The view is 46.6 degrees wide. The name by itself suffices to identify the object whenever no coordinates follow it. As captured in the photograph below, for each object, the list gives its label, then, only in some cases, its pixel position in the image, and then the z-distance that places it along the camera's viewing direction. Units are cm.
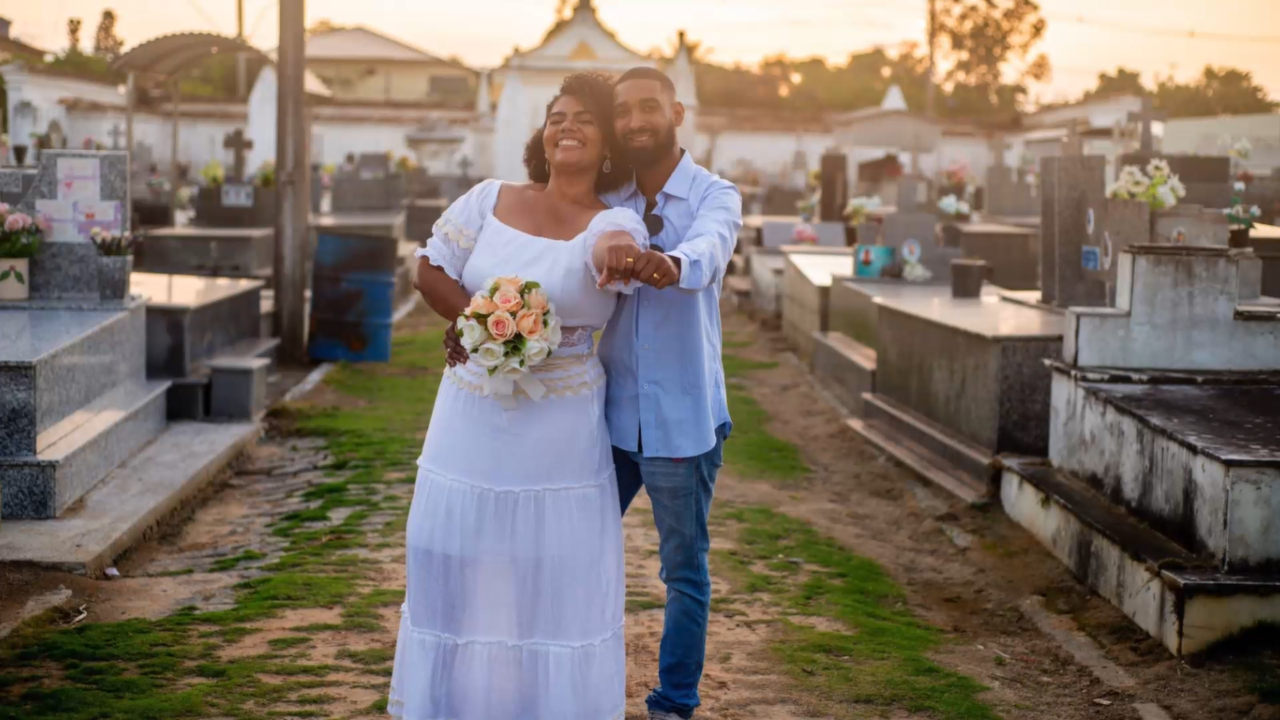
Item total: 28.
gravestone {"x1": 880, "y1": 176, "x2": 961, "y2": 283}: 1338
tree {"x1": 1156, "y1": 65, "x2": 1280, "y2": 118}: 3597
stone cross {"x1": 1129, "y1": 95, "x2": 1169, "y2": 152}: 1669
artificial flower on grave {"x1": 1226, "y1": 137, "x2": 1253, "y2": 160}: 1394
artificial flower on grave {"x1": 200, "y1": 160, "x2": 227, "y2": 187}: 1991
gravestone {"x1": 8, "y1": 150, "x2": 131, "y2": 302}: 862
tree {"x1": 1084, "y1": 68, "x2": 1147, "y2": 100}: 5468
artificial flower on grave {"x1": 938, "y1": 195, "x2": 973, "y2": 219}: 1728
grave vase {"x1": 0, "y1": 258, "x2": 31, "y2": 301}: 845
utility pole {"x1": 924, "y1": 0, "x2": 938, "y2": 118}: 4194
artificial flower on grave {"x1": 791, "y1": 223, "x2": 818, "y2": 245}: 1866
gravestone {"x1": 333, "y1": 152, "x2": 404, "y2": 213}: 2547
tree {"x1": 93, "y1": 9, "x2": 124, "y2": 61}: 4871
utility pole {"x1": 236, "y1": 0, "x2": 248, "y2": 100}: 4691
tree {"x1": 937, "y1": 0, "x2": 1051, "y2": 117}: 5950
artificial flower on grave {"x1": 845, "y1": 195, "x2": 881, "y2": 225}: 1756
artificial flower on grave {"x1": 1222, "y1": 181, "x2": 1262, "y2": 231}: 1083
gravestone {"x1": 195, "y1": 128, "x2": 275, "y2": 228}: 1814
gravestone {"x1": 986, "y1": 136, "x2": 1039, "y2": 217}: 2247
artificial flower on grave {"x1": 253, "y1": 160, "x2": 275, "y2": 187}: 1889
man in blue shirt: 420
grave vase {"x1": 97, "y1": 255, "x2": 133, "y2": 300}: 853
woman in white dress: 405
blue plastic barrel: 1251
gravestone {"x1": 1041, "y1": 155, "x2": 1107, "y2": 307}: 945
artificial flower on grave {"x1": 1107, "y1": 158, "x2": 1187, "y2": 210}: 922
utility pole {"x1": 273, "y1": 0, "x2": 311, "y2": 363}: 1240
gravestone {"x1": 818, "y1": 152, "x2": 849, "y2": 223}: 2081
